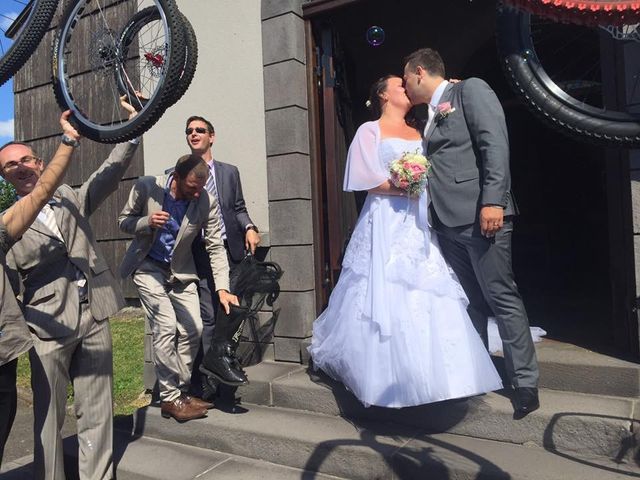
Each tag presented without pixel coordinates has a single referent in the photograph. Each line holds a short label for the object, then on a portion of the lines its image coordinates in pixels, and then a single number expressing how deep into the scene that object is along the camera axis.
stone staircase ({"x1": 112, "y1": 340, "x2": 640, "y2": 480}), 2.90
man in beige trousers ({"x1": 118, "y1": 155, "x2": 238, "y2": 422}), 3.92
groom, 3.16
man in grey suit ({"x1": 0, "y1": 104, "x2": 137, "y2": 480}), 3.12
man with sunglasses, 4.32
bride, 3.24
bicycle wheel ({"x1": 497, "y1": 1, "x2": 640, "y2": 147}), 2.80
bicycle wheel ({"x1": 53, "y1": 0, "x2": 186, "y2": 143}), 3.15
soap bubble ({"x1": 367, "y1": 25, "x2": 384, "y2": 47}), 4.59
